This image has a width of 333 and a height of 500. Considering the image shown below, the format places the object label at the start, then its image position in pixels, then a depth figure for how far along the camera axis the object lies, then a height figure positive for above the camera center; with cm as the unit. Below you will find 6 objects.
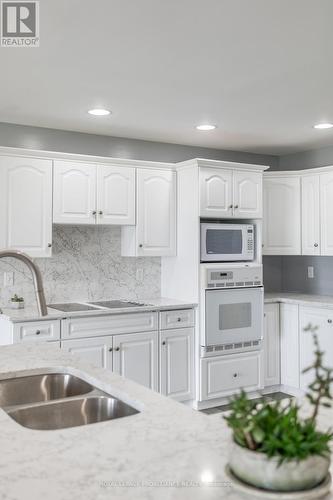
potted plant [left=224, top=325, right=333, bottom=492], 92 -33
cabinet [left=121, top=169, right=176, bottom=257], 450 +37
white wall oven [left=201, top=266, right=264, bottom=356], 442 -45
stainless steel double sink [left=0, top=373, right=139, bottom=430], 170 -50
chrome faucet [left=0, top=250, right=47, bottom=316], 152 -5
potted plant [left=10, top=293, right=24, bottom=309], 404 -33
